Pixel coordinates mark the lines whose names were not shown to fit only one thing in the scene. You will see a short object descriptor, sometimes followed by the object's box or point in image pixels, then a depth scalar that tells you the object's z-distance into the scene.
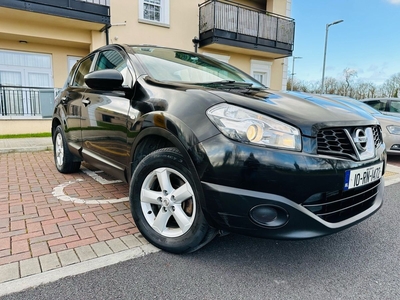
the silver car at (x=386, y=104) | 7.71
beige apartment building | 7.99
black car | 1.64
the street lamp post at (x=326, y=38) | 17.29
